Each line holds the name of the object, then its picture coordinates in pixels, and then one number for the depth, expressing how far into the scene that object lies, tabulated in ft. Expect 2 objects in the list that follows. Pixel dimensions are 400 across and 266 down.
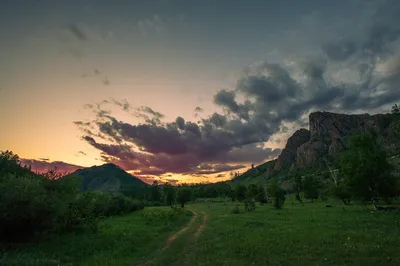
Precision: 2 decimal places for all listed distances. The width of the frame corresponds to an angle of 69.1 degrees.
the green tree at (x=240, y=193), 471.62
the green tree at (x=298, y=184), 442.42
